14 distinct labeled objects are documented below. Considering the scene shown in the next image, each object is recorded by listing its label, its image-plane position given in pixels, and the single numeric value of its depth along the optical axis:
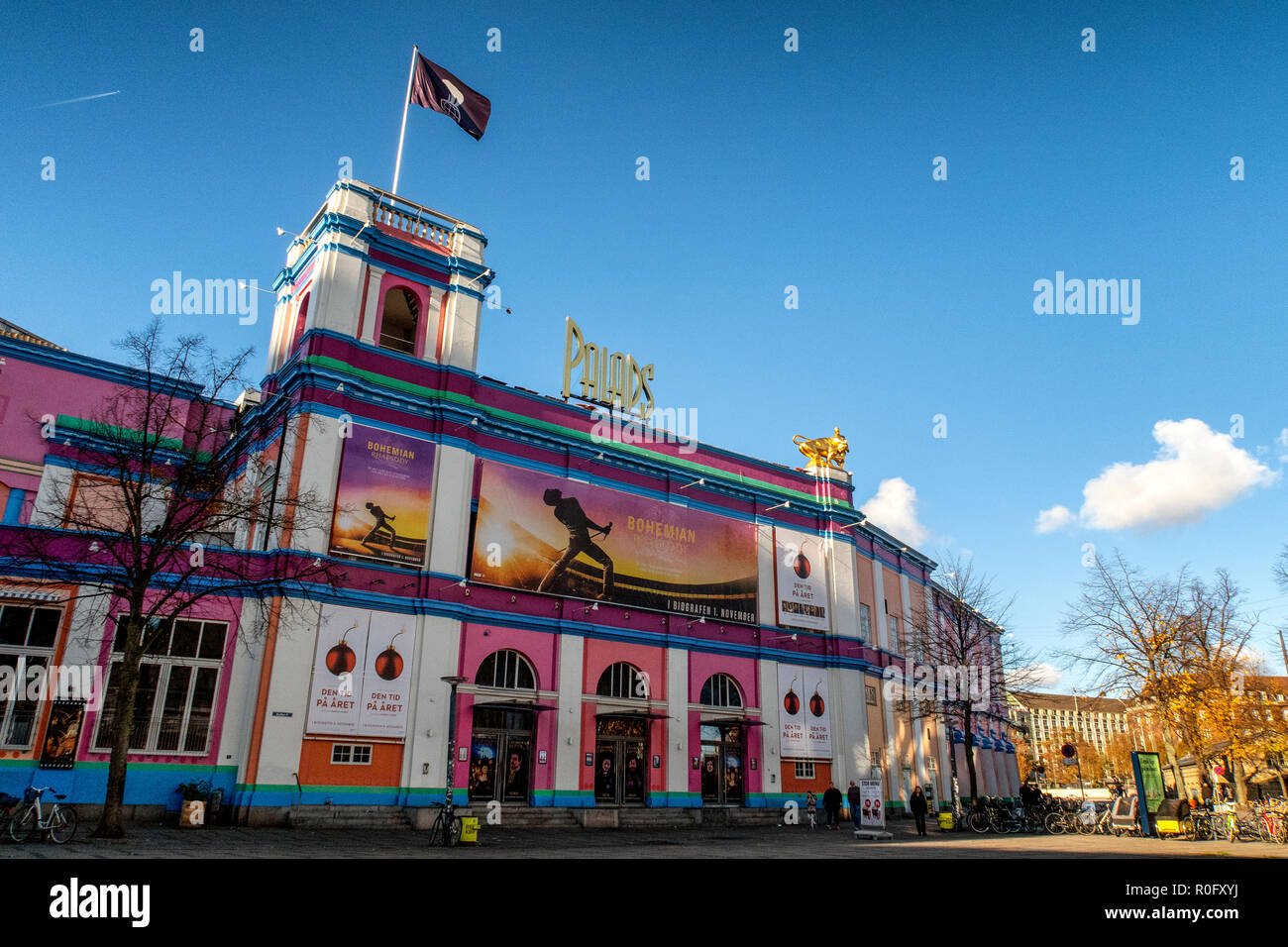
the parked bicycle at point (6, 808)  15.38
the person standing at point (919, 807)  28.75
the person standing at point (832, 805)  31.91
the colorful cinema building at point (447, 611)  23.36
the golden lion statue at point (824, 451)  41.22
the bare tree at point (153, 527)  18.84
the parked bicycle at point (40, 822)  15.40
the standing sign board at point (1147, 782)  28.62
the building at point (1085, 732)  67.58
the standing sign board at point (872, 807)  26.17
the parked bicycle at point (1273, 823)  26.09
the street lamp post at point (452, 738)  20.05
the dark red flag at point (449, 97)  29.41
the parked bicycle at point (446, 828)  20.00
